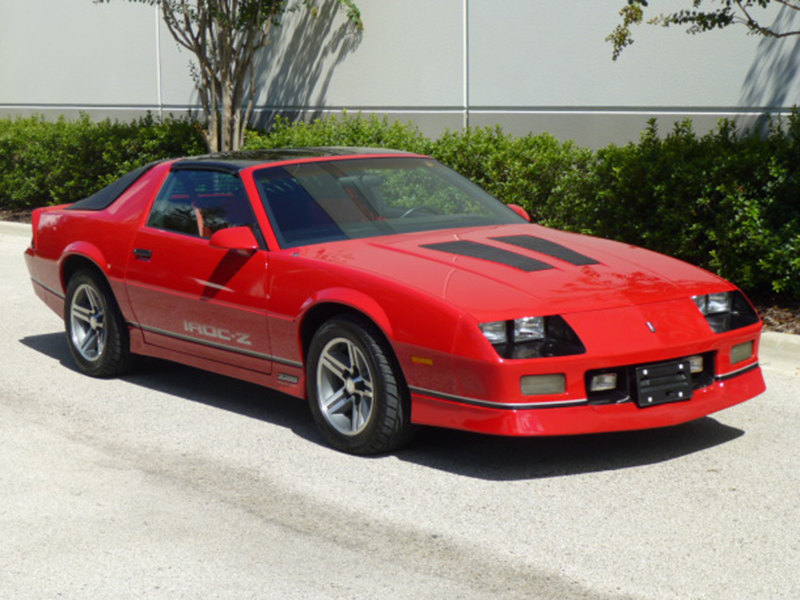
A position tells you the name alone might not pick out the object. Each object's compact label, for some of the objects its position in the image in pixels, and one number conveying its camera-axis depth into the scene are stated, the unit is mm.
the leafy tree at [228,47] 15000
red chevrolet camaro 5574
